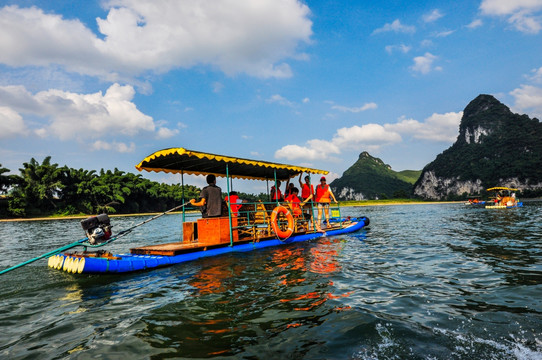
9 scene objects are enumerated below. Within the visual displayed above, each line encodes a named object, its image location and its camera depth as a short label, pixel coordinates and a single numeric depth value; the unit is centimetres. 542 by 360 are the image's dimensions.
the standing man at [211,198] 993
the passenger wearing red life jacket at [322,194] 1431
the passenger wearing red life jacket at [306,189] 1402
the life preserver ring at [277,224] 1138
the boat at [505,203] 4219
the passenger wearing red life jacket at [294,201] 1320
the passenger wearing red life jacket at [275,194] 1380
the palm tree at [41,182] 5419
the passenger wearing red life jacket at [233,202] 1096
